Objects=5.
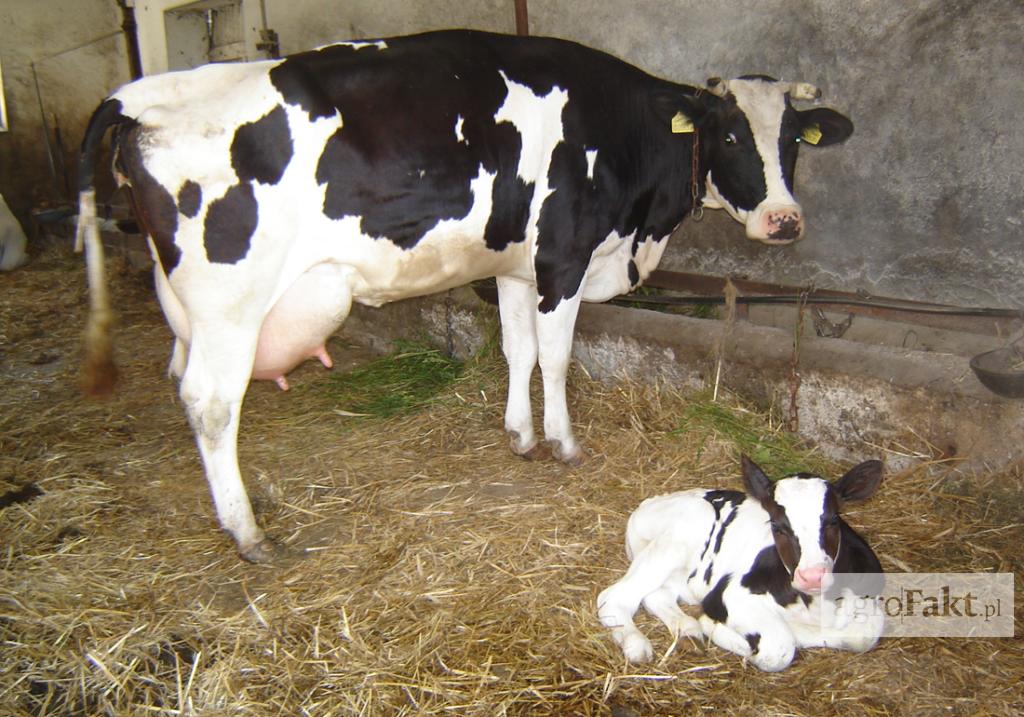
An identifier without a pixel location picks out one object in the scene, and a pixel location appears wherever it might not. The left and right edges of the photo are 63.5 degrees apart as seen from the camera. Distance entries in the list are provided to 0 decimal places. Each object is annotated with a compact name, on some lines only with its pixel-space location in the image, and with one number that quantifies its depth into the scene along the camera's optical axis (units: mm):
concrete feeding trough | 3885
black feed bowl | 3578
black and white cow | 3213
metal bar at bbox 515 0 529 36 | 5621
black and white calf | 2859
